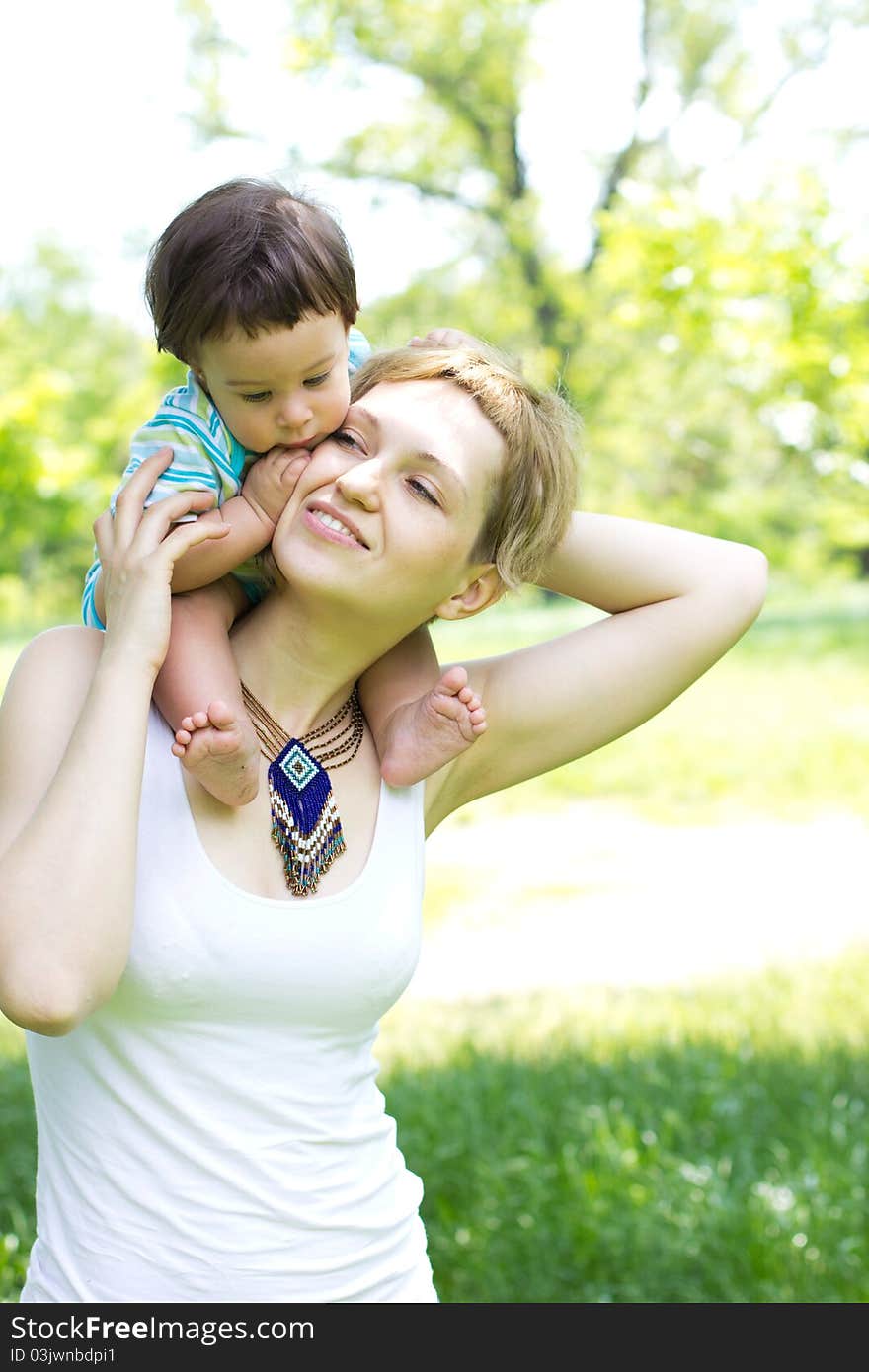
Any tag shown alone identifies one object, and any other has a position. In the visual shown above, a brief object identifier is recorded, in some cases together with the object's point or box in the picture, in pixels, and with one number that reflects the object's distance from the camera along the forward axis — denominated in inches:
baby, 68.6
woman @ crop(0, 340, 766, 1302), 61.8
